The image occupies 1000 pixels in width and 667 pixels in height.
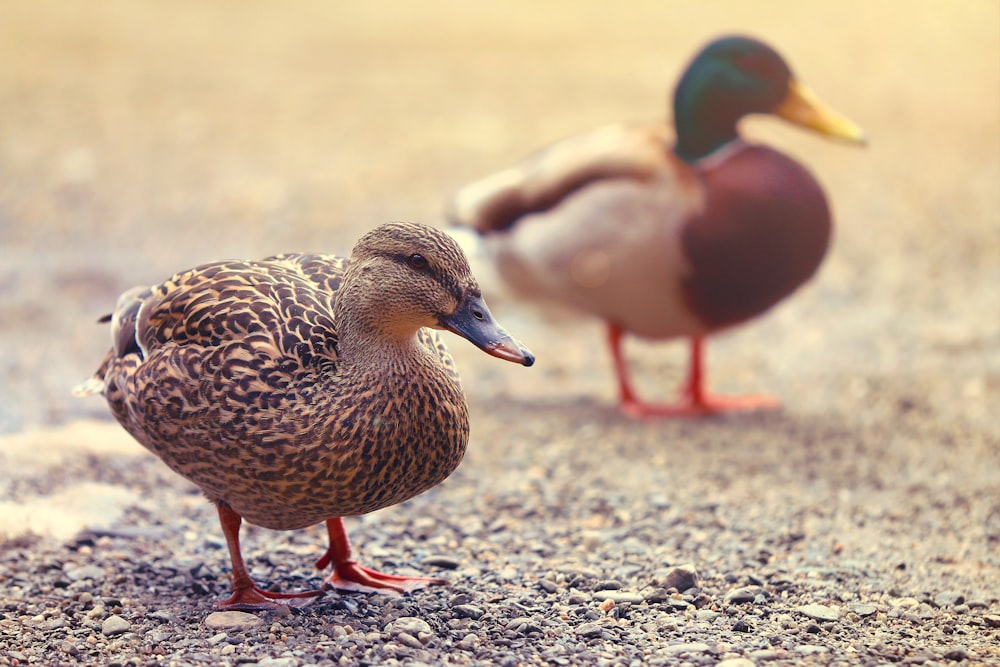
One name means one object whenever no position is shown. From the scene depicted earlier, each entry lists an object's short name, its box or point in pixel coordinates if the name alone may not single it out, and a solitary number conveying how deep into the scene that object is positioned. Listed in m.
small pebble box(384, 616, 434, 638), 5.84
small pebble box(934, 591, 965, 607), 6.52
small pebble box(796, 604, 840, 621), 6.19
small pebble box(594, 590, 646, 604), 6.43
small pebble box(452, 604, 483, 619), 6.18
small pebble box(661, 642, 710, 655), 5.61
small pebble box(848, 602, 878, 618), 6.30
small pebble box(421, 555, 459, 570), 7.22
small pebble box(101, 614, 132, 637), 5.96
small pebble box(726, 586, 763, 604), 6.49
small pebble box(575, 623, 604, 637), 5.91
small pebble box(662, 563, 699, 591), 6.69
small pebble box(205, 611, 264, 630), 5.99
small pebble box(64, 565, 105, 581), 6.76
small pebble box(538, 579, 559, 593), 6.71
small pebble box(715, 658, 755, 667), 5.39
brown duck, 5.62
